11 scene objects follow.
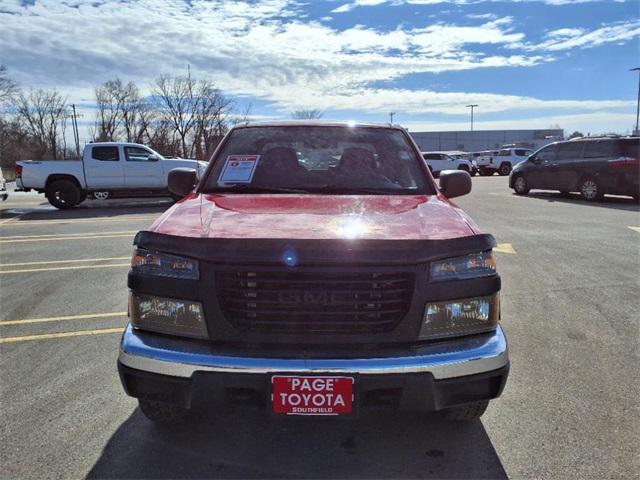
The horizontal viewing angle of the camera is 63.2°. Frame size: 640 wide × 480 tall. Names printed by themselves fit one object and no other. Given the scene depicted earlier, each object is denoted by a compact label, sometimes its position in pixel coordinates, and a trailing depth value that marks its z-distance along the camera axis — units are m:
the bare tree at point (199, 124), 53.74
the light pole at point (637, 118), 46.06
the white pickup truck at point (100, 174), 15.25
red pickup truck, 2.27
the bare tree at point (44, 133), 73.69
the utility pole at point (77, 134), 78.69
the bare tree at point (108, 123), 68.63
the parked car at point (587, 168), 14.41
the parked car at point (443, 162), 31.78
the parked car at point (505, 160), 34.12
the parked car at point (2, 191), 14.23
